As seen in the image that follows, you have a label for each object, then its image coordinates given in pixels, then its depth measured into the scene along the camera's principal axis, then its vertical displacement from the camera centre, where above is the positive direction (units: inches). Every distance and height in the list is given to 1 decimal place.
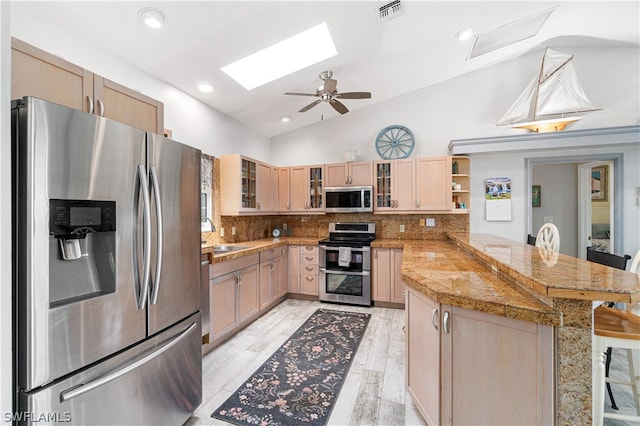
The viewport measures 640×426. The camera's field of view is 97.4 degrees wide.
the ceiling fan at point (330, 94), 121.4 +51.5
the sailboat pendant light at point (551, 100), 135.2 +54.0
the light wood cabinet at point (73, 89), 49.0 +25.6
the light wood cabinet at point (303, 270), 167.9 -35.5
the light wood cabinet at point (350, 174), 172.1 +23.3
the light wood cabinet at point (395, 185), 164.9 +15.2
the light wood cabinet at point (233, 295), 107.7 -35.5
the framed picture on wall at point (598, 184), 179.0 +16.1
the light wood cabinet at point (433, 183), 158.7 +15.3
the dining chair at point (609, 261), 74.7 -14.9
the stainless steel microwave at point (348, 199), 168.6 +7.2
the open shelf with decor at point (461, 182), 163.2 +16.7
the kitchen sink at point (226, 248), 142.6 -18.6
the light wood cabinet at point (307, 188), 181.9 +14.9
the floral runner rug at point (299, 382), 73.4 -53.1
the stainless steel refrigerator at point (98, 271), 41.6 -10.6
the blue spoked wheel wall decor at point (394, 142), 176.4 +43.4
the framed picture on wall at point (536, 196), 218.2 +10.5
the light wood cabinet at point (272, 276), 143.6 -35.8
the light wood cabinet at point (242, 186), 146.6 +14.1
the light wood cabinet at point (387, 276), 153.6 -36.2
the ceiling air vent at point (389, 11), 96.7 +70.5
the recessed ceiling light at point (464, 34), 121.8 +78.0
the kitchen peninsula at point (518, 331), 45.2 -22.0
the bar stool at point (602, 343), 51.7 -25.1
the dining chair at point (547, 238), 107.1 -11.6
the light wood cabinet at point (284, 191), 186.7 +13.6
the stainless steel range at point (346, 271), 157.8 -34.3
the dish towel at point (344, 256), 159.2 -25.7
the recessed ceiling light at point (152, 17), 77.9 +55.6
